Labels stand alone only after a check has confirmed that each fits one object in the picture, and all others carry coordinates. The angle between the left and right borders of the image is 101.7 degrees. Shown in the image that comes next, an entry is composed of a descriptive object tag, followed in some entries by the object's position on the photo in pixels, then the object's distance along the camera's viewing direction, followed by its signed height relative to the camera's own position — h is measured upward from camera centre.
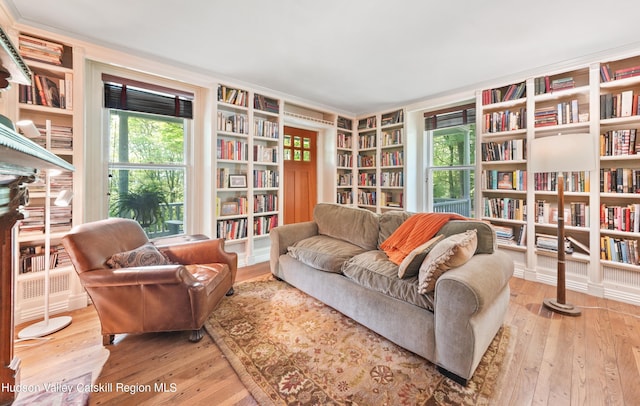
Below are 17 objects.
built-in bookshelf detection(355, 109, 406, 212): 4.33 +0.72
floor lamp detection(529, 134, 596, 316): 2.11 +0.35
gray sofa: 1.41 -0.59
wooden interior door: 4.34 +0.48
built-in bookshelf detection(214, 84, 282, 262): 3.33 +0.49
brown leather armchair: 1.67 -0.59
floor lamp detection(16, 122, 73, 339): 1.85 -0.79
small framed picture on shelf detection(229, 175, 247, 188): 3.43 +0.28
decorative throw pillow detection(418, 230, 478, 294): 1.54 -0.35
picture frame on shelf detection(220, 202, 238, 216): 3.40 -0.10
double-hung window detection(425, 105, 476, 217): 3.75 +0.64
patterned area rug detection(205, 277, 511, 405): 1.38 -1.00
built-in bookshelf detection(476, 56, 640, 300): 2.51 +0.25
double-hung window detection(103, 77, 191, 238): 2.77 +0.53
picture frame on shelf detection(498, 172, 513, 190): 3.18 +0.27
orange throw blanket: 2.12 -0.27
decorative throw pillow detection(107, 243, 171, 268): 1.82 -0.41
